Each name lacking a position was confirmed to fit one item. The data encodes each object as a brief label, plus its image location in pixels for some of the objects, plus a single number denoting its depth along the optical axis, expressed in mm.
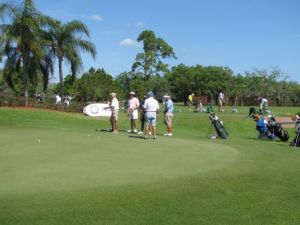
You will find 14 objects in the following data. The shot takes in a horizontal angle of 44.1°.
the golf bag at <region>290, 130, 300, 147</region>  14375
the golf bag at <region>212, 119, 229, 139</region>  16828
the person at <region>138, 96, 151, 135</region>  17219
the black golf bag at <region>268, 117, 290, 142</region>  17328
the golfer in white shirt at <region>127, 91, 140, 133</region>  17078
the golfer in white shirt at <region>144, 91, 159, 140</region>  14531
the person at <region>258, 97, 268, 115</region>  30334
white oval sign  27025
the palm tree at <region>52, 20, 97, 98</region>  32406
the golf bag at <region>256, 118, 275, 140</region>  17861
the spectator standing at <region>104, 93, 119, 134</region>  16581
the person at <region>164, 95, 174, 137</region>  17033
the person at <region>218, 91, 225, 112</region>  31941
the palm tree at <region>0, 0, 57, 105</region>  28719
